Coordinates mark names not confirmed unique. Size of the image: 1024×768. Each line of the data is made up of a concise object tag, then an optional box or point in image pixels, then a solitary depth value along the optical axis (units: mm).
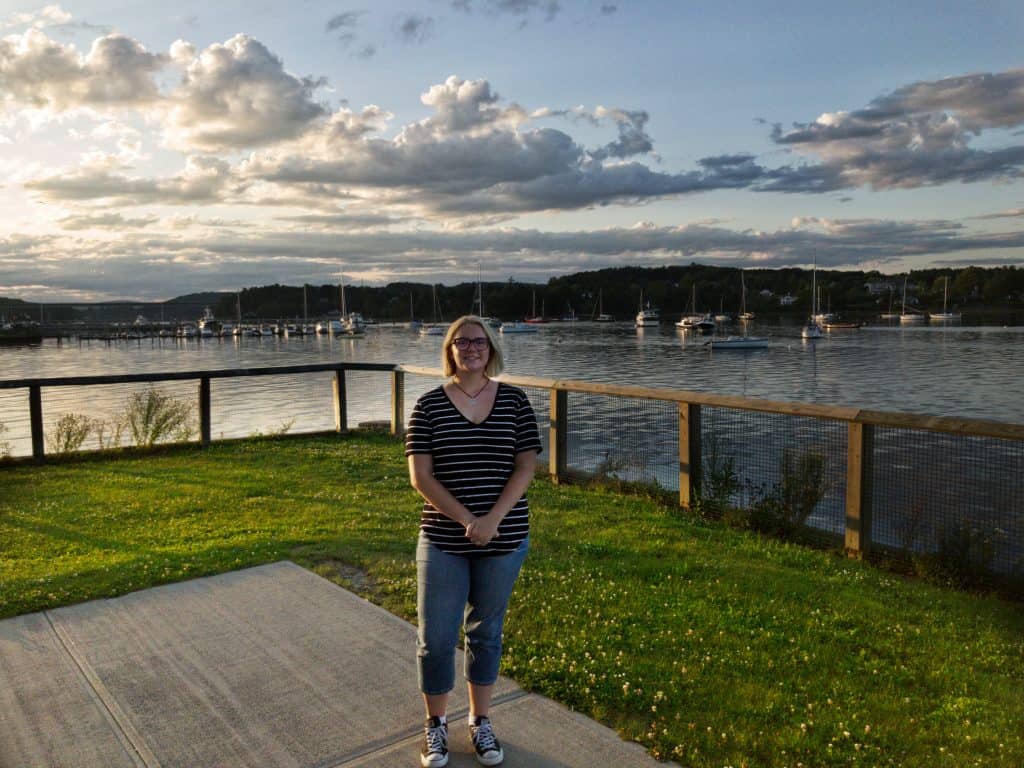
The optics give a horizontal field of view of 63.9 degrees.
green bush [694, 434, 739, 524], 7918
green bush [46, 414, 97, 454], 11414
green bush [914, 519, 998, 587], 6047
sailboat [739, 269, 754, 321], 174250
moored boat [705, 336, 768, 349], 85419
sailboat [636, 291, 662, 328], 161000
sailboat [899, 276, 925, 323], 154100
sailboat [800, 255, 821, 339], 100025
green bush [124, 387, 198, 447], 12090
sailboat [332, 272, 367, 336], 163625
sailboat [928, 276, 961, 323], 156375
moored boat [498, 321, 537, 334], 150625
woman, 3264
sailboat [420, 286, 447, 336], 149375
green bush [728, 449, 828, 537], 7352
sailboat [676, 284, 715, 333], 132025
